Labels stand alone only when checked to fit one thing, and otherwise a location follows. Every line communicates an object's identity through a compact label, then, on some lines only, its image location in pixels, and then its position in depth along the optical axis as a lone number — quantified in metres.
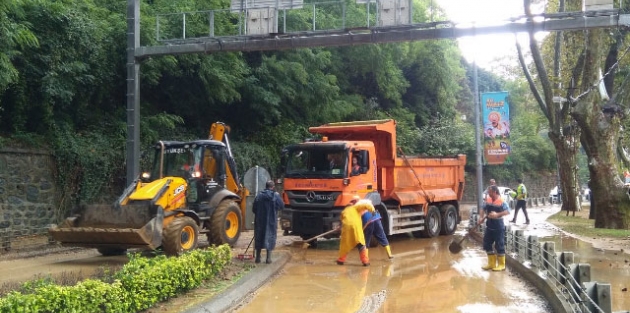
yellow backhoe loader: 12.70
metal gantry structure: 14.50
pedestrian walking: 24.98
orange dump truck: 15.95
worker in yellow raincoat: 13.41
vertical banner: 20.70
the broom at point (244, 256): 13.19
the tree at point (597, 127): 19.64
